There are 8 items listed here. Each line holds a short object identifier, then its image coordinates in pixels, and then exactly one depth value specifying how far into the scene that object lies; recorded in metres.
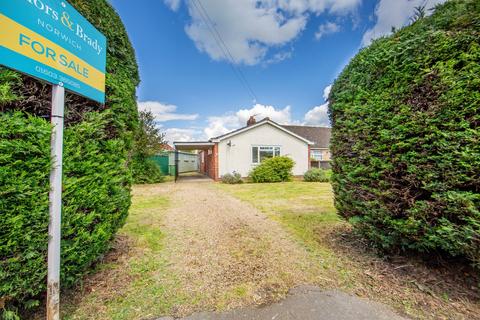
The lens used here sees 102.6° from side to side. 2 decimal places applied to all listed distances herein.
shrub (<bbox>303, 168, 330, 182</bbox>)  13.37
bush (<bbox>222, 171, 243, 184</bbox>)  13.08
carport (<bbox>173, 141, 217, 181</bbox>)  13.84
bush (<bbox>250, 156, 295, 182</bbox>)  13.13
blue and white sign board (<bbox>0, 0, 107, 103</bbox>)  1.30
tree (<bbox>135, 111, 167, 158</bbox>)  12.72
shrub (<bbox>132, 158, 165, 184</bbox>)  12.80
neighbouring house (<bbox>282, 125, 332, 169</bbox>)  23.98
